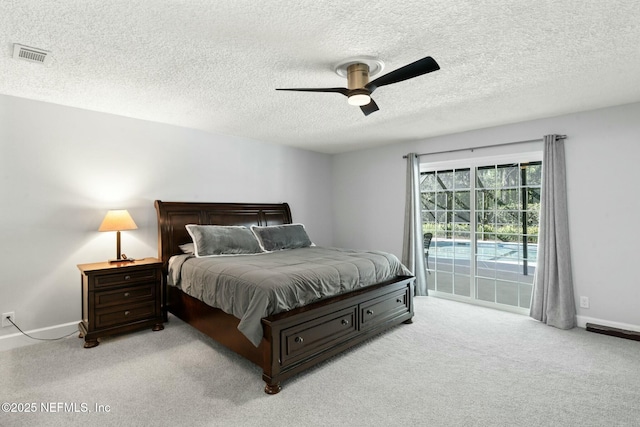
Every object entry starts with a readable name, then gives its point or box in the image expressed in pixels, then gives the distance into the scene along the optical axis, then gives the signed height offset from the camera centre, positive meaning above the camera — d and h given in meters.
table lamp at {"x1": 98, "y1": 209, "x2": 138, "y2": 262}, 3.38 -0.02
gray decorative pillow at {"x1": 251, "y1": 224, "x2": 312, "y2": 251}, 4.30 -0.23
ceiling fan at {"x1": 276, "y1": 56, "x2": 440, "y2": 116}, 2.33 +1.03
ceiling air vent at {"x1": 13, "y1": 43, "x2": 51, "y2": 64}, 2.20 +1.19
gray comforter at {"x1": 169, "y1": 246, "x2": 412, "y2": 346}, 2.49 -0.53
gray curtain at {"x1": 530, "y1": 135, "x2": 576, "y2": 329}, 3.61 -0.37
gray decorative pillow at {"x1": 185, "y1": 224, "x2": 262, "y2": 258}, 3.75 -0.24
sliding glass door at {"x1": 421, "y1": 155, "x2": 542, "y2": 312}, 4.13 -0.16
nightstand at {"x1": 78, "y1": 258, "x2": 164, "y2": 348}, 3.13 -0.79
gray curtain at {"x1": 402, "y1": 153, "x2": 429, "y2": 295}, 4.88 -0.19
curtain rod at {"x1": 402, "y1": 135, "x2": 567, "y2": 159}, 3.89 +0.96
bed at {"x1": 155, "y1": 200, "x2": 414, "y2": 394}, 2.42 -0.90
